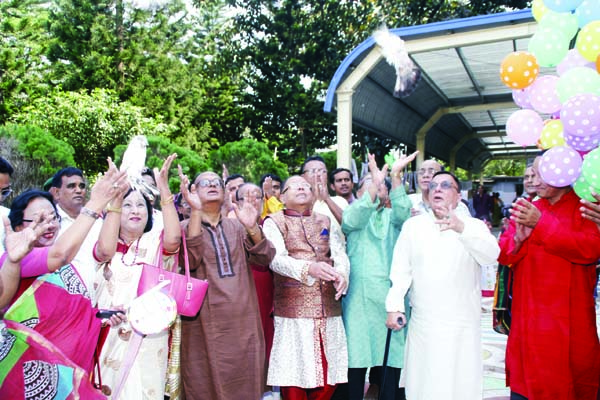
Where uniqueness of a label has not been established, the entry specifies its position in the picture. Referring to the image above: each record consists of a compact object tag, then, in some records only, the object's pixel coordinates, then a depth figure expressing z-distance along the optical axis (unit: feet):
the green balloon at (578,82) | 11.35
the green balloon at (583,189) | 10.68
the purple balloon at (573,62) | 12.39
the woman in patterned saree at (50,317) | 8.55
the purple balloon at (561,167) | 10.75
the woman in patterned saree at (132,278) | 10.74
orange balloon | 13.51
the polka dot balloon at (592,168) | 10.17
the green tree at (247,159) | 44.55
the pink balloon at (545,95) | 12.82
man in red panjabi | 10.85
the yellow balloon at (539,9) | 14.05
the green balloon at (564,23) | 12.64
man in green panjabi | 13.55
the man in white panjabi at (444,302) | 11.35
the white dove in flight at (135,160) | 10.57
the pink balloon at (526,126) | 13.52
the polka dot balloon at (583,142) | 11.07
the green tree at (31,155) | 34.47
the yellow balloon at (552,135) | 12.32
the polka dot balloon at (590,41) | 11.46
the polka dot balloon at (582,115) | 10.57
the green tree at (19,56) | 62.75
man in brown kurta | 12.07
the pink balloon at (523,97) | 13.85
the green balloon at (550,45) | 12.73
